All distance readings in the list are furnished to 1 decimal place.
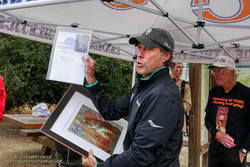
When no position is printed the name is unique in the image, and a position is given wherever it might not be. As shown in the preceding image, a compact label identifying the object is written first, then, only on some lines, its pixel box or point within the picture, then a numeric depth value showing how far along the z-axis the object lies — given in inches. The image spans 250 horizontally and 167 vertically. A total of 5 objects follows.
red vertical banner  186.9
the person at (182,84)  189.3
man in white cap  127.6
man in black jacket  65.7
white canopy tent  134.3
